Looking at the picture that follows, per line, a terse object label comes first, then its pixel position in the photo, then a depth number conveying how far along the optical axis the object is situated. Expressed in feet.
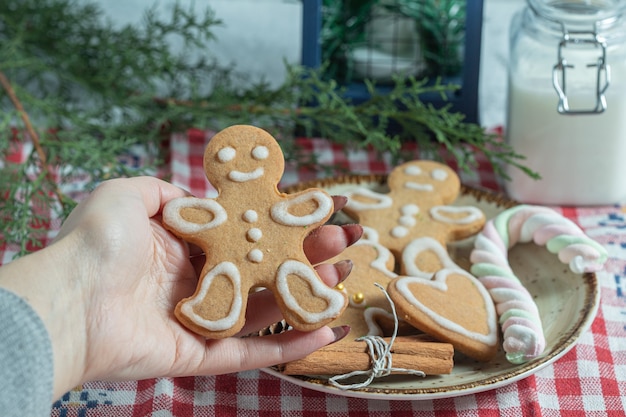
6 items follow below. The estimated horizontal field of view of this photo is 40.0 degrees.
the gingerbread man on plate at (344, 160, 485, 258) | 4.65
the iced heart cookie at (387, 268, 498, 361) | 3.90
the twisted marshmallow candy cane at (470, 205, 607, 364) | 3.85
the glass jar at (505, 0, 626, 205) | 4.80
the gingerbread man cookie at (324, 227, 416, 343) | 4.08
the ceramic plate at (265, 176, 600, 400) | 3.69
